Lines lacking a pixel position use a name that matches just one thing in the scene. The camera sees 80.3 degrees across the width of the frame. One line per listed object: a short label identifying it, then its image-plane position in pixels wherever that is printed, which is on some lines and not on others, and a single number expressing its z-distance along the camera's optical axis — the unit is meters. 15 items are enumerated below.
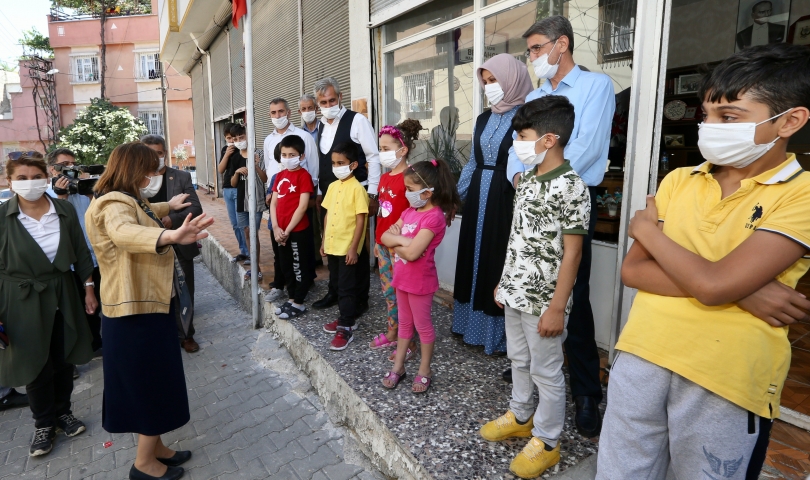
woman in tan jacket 2.28
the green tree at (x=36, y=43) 25.82
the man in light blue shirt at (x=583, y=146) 2.32
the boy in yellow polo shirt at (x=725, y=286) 1.23
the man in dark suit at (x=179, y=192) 4.17
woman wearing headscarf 2.73
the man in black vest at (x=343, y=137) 3.98
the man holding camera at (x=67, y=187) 3.93
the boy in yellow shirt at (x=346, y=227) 3.58
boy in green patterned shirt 1.93
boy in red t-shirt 4.04
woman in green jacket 2.90
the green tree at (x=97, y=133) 19.61
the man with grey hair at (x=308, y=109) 4.46
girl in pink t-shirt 2.77
